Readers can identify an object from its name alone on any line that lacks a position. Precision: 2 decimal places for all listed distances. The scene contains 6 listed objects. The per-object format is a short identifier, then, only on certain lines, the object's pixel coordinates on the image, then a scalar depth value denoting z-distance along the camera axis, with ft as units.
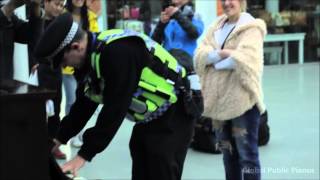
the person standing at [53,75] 13.97
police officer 7.71
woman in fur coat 12.86
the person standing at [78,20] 17.51
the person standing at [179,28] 18.89
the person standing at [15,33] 9.16
